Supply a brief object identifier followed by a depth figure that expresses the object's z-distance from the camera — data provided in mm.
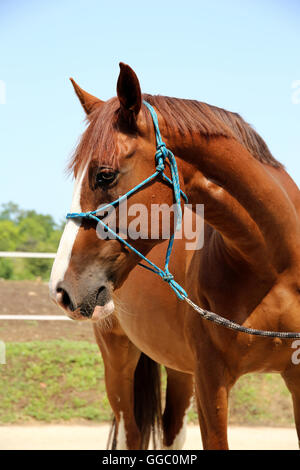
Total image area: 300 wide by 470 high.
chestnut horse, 2176
